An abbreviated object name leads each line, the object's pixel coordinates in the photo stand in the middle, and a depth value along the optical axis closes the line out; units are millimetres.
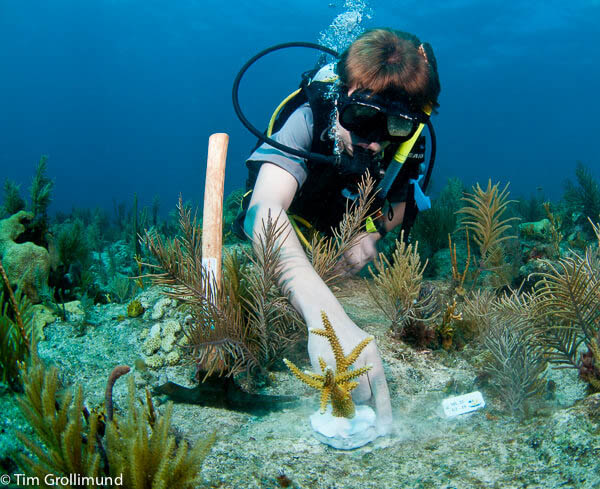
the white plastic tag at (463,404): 432
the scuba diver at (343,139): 491
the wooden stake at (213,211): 503
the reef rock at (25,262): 842
